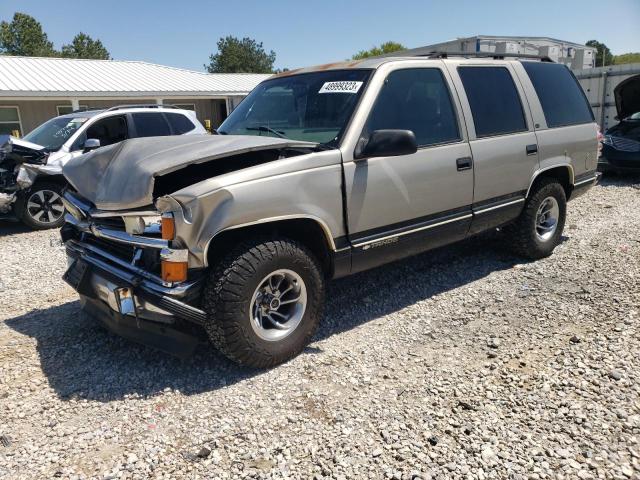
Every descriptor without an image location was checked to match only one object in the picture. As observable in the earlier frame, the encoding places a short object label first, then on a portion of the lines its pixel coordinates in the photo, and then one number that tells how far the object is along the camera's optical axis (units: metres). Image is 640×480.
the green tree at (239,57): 70.38
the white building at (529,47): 11.00
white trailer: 14.05
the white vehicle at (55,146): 7.66
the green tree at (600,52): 57.44
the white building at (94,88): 19.16
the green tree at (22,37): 60.62
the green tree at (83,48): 67.81
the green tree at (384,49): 63.84
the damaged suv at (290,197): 3.03
